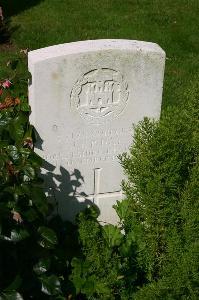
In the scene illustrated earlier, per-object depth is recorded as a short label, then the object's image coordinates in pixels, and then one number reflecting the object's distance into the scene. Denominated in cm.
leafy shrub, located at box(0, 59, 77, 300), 297
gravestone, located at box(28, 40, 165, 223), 340
